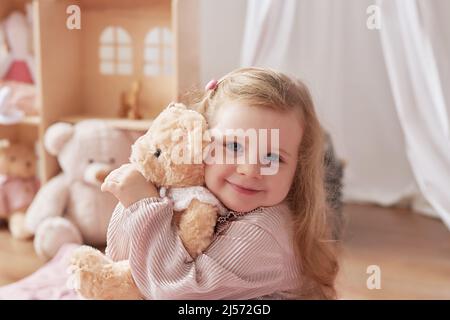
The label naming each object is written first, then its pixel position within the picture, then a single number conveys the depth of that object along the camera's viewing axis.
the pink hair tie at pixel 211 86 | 0.78
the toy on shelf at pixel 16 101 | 1.53
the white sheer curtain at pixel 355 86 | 1.26
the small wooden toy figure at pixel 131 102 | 1.03
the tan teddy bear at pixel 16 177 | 1.62
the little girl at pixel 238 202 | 0.74
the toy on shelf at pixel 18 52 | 1.68
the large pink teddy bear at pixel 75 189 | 1.16
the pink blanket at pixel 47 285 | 1.14
